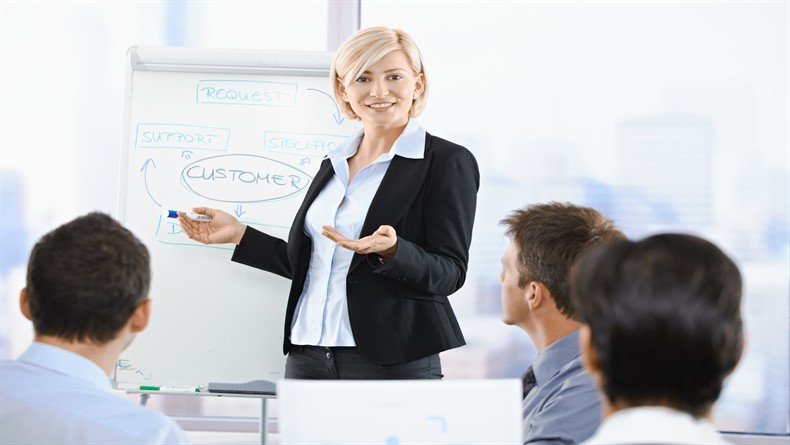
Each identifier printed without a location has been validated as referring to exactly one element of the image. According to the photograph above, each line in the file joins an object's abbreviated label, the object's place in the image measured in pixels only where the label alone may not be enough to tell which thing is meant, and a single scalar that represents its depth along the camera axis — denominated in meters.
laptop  2.64
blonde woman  3.70
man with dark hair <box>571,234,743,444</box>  2.35
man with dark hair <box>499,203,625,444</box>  3.21
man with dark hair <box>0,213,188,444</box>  2.82
